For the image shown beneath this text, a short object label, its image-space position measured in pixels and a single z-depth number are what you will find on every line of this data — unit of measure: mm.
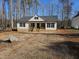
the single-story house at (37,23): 14401
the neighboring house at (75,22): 15201
